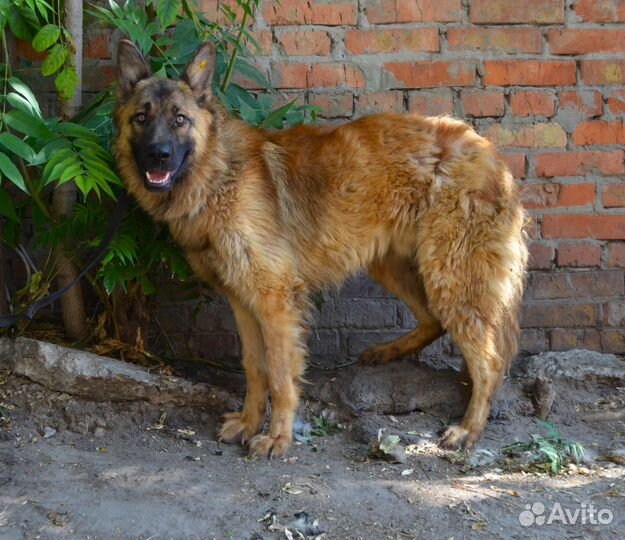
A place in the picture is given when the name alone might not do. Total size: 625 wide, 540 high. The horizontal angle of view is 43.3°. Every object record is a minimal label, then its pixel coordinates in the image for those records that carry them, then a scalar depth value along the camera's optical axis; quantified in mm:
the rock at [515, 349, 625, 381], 4504
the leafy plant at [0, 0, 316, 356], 3625
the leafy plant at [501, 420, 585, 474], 3725
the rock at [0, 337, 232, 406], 4023
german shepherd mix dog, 3891
